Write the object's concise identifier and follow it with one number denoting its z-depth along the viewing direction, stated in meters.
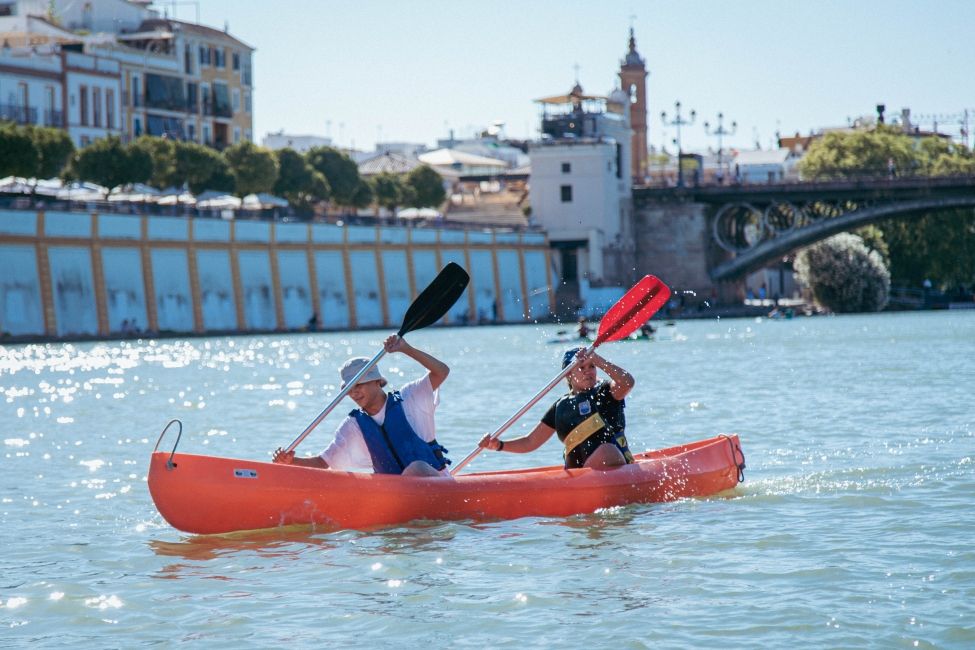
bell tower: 136.50
